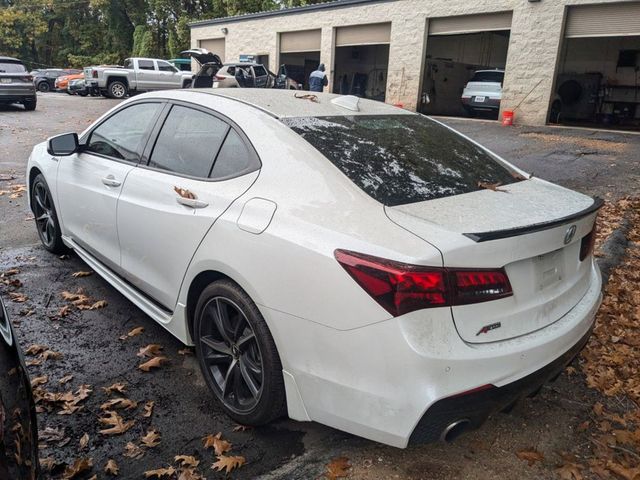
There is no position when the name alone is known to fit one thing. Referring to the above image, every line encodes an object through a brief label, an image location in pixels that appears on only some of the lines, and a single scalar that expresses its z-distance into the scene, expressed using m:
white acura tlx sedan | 2.02
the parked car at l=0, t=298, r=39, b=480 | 1.45
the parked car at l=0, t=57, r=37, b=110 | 17.66
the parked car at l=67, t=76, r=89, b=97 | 28.86
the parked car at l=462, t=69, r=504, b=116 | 18.14
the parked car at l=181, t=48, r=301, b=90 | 18.23
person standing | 17.77
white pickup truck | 24.86
